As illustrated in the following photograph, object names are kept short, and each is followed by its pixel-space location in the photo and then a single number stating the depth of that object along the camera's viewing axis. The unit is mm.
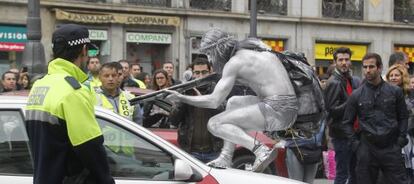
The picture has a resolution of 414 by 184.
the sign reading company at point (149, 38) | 26062
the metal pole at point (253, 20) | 19234
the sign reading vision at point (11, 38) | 23203
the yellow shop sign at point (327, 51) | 30516
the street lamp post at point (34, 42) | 12578
